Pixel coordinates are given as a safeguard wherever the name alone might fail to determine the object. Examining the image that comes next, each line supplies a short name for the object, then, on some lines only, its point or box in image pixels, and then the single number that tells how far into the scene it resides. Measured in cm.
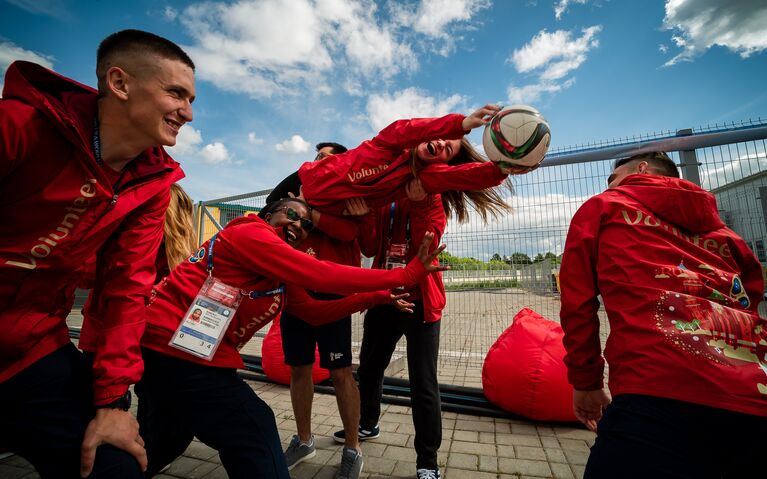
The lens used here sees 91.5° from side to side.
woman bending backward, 236
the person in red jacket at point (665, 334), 125
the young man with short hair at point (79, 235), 133
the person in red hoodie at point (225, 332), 172
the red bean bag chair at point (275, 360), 454
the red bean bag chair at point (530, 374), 330
